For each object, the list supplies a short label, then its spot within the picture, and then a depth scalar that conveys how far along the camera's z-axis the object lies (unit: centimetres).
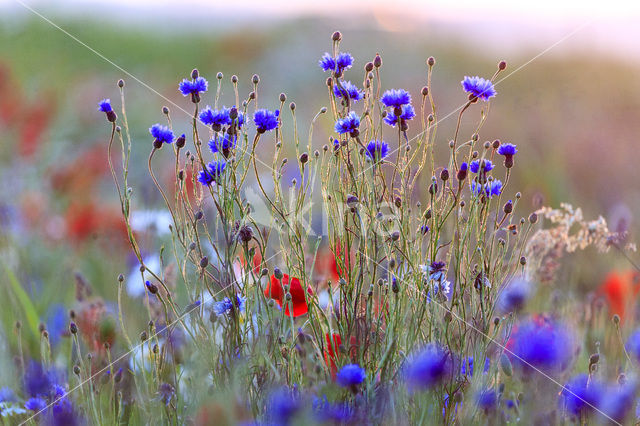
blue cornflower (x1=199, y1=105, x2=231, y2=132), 289
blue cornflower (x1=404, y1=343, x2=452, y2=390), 279
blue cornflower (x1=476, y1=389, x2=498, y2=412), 290
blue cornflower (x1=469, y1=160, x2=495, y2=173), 294
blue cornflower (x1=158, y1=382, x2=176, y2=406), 288
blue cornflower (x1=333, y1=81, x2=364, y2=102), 295
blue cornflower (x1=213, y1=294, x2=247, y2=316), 289
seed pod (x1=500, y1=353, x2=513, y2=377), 291
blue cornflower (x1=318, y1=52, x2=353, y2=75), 295
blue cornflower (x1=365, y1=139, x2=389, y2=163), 291
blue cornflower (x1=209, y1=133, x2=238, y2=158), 289
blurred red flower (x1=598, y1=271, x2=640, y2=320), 339
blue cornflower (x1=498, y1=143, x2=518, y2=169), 291
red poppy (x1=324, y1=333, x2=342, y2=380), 292
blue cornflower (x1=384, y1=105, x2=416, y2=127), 293
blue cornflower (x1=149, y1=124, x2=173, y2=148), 289
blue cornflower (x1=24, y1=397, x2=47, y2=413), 299
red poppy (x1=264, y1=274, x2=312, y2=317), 299
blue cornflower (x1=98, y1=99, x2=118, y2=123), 291
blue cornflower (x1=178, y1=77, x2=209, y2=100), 292
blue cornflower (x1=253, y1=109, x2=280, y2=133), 290
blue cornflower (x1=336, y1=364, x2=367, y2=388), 280
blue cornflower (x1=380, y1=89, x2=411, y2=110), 291
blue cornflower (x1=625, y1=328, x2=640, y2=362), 297
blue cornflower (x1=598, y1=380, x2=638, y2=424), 281
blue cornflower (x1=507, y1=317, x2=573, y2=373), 277
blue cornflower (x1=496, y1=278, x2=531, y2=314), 286
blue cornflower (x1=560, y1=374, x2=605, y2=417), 286
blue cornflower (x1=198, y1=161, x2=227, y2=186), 290
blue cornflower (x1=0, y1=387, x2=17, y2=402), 312
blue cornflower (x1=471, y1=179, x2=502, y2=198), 290
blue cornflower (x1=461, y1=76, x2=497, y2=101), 292
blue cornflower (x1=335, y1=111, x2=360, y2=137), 288
